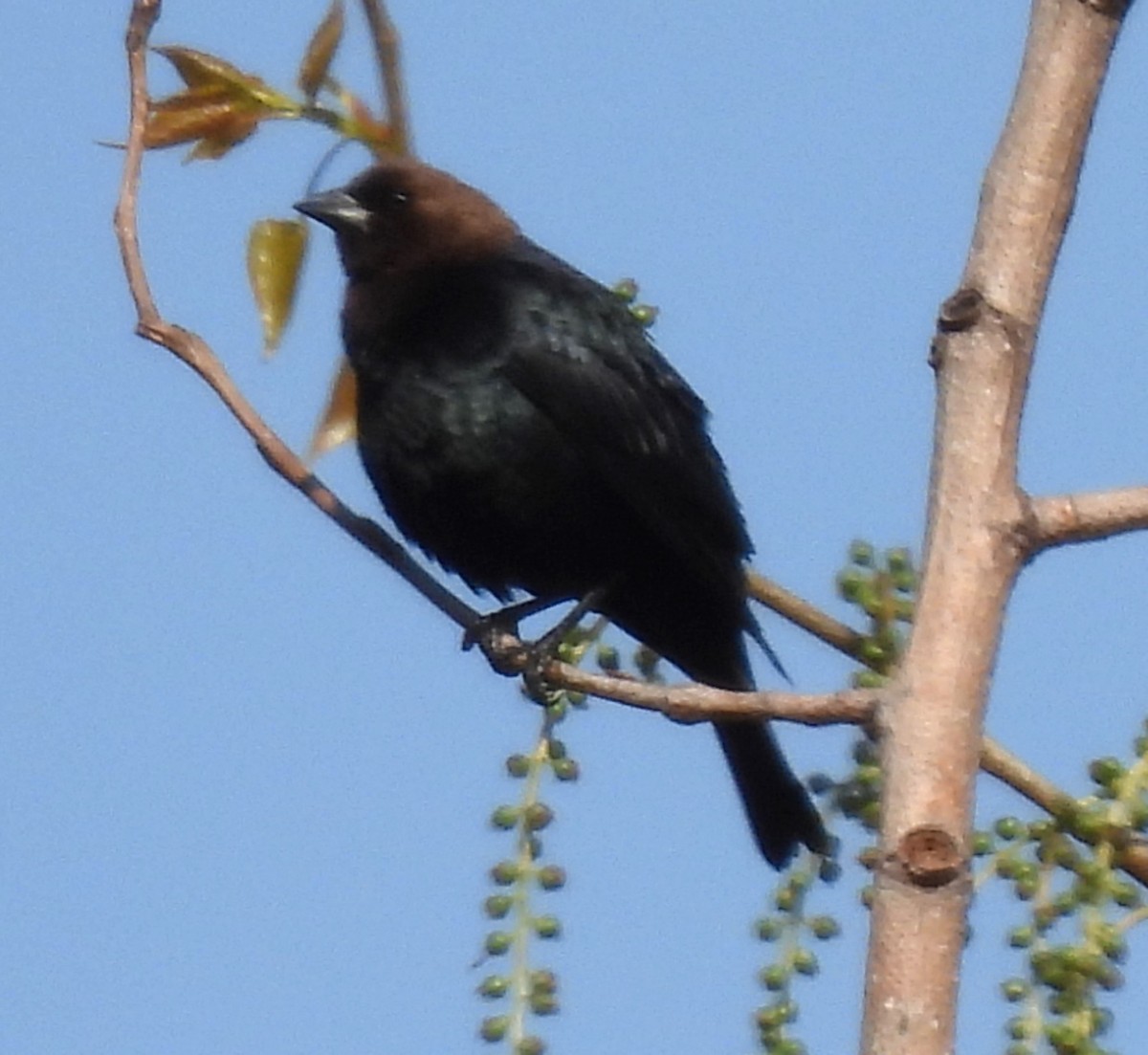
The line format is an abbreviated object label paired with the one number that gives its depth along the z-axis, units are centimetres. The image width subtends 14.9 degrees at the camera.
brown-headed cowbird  654
